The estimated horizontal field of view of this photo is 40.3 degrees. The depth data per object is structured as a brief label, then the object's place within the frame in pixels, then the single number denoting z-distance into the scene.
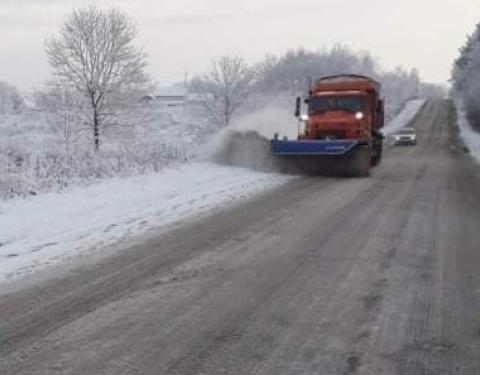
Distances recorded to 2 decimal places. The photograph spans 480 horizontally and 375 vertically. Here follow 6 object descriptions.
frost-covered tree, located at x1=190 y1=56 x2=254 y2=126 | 72.56
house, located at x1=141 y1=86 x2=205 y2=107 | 167.91
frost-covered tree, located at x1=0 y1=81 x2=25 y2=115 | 98.79
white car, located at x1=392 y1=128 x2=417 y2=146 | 51.72
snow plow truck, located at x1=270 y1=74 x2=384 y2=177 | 19.70
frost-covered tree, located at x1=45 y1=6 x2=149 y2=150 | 48.56
